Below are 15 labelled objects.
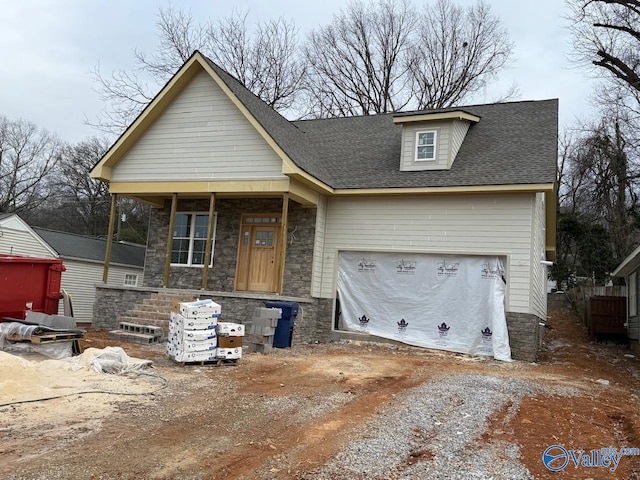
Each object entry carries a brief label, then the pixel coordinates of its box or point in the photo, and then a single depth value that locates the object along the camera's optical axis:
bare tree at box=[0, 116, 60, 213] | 36.22
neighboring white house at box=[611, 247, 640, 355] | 13.38
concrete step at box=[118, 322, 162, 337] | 11.53
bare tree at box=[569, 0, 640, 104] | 20.03
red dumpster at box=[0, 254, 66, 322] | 9.66
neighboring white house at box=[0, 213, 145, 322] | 20.64
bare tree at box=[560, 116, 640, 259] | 25.84
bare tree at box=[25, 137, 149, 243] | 37.88
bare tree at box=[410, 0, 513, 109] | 29.50
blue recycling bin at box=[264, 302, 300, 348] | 11.45
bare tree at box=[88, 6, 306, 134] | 30.50
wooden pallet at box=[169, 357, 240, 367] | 8.73
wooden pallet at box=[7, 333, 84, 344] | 8.23
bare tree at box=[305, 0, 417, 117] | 30.30
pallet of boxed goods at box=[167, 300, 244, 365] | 8.59
